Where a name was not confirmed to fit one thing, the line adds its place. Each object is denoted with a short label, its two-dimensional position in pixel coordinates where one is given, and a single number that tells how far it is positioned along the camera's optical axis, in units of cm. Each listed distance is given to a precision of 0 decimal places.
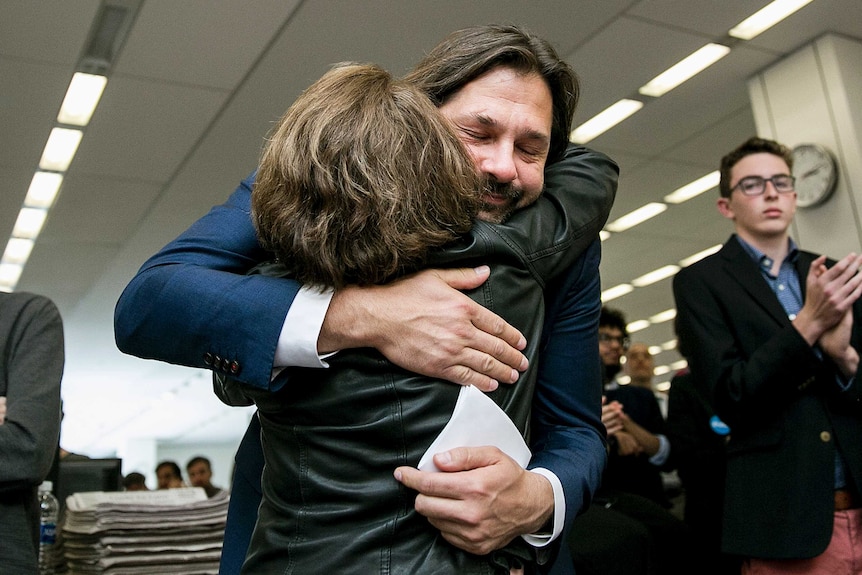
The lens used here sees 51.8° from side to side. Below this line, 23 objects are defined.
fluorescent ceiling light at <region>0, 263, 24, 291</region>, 846
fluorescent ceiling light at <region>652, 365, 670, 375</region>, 1840
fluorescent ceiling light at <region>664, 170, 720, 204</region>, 693
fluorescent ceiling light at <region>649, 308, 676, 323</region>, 1232
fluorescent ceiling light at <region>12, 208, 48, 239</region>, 700
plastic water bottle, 204
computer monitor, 248
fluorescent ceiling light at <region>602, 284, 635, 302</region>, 1041
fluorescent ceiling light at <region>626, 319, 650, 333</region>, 1271
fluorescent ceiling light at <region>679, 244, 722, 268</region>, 897
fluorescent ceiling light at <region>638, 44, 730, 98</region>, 493
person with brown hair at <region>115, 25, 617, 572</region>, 97
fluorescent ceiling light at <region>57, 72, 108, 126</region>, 500
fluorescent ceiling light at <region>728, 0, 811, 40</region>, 450
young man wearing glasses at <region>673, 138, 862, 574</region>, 194
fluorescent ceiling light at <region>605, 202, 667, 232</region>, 750
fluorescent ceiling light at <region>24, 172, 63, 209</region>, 631
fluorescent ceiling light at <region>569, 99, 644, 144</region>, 553
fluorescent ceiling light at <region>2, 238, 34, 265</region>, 769
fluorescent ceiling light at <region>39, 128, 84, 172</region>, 564
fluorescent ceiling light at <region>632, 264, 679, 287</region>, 971
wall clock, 461
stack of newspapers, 176
